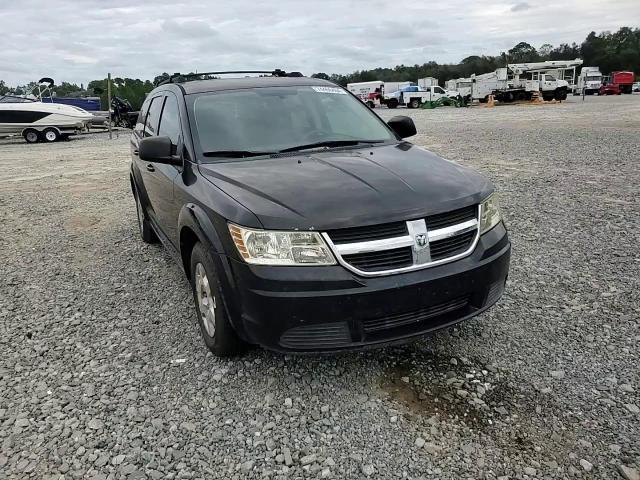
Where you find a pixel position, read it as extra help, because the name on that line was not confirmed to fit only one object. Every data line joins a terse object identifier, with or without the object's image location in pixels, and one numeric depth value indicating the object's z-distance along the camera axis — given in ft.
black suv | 8.79
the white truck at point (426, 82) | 199.55
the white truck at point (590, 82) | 179.95
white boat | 68.85
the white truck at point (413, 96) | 156.87
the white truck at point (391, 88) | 175.32
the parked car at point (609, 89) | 185.57
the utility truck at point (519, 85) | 138.31
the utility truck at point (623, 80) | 186.60
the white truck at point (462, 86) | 157.69
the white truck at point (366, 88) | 180.45
